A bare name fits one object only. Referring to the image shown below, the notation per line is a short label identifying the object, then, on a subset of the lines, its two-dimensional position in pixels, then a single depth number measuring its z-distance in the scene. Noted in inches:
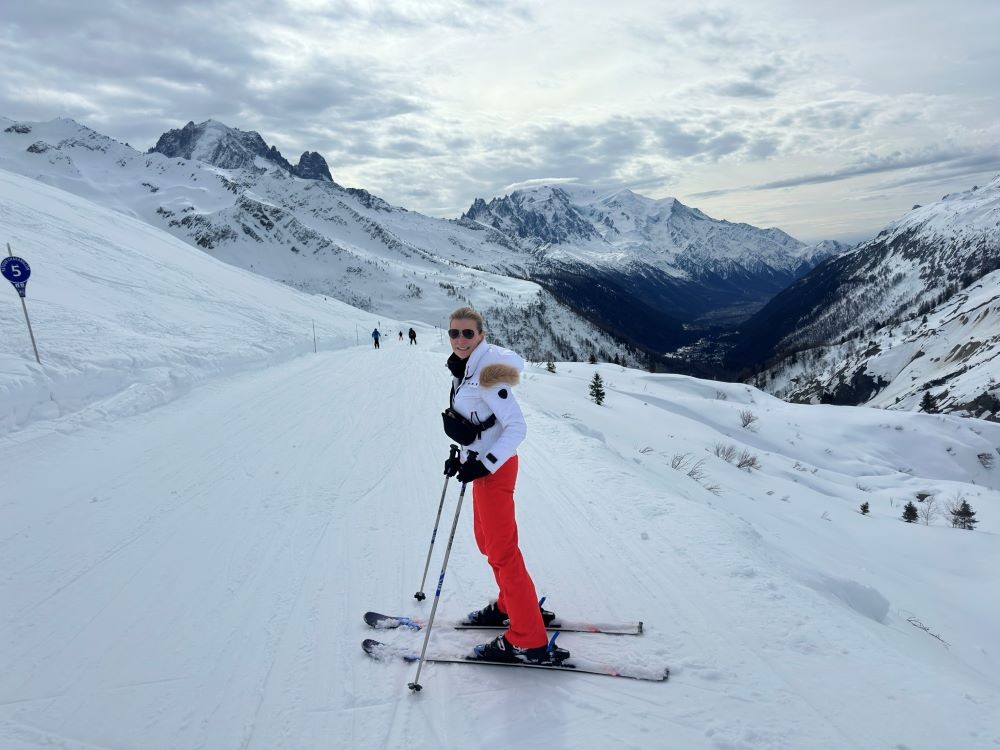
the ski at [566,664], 149.1
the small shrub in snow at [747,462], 552.8
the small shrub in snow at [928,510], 557.0
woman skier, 154.6
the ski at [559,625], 169.8
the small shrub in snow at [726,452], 574.4
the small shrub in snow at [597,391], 776.3
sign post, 422.6
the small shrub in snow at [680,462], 457.1
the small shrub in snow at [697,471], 430.5
